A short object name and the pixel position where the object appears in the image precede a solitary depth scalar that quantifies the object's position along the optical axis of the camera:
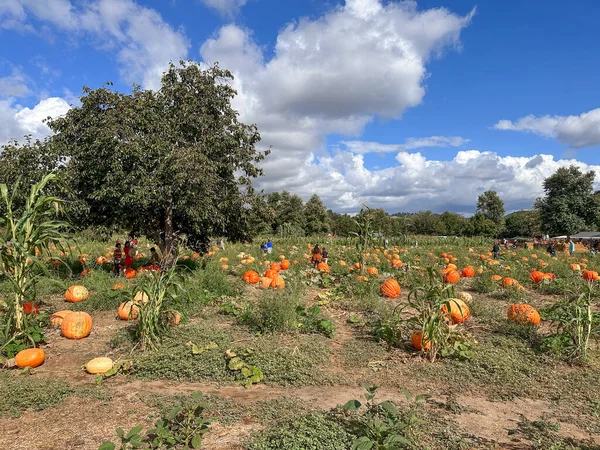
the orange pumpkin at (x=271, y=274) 10.36
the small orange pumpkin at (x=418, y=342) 5.45
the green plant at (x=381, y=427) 2.95
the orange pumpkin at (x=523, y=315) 6.44
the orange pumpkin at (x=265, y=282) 9.81
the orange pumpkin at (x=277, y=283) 9.63
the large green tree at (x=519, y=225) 72.25
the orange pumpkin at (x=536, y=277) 10.89
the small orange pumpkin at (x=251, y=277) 10.60
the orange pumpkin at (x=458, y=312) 6.48
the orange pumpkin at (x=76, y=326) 6.20
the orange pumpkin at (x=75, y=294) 8.11
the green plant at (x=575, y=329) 5.26
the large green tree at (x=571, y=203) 36.56
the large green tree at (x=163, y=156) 9.03
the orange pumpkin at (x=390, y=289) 9.22
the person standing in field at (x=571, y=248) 22.89
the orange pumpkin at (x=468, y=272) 12.71
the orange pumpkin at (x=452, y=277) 9.99
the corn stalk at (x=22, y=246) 5.38
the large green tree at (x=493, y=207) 76.38
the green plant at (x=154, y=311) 5.45
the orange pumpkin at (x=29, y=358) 5.09
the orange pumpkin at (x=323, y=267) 12.02
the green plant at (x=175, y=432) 3.09
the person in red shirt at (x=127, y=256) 11.57
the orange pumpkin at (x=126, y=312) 6.84
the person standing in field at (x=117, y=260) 10.79
